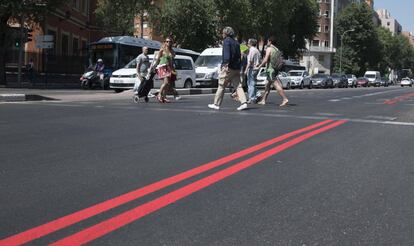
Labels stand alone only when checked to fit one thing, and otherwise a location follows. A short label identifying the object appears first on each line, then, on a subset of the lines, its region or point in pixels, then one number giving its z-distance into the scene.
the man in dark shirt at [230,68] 12.77
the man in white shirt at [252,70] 15.03
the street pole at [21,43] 28.86
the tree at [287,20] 48.06
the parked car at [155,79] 25.17
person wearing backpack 14.70
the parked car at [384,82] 80.94
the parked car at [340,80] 56.97
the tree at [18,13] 26.45
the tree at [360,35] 89.81
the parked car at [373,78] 75.83
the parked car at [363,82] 70.22
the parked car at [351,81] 64.97
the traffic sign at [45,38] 31.23
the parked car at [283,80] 37.31
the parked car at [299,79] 46.53
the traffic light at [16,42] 30.91
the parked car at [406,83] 85.44
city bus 31.81
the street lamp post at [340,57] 87.51
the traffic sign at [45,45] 31.12
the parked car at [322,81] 51.59
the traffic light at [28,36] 29.97
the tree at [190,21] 44.94
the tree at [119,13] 40.12
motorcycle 30.48
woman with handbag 15.15
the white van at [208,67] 29.69
